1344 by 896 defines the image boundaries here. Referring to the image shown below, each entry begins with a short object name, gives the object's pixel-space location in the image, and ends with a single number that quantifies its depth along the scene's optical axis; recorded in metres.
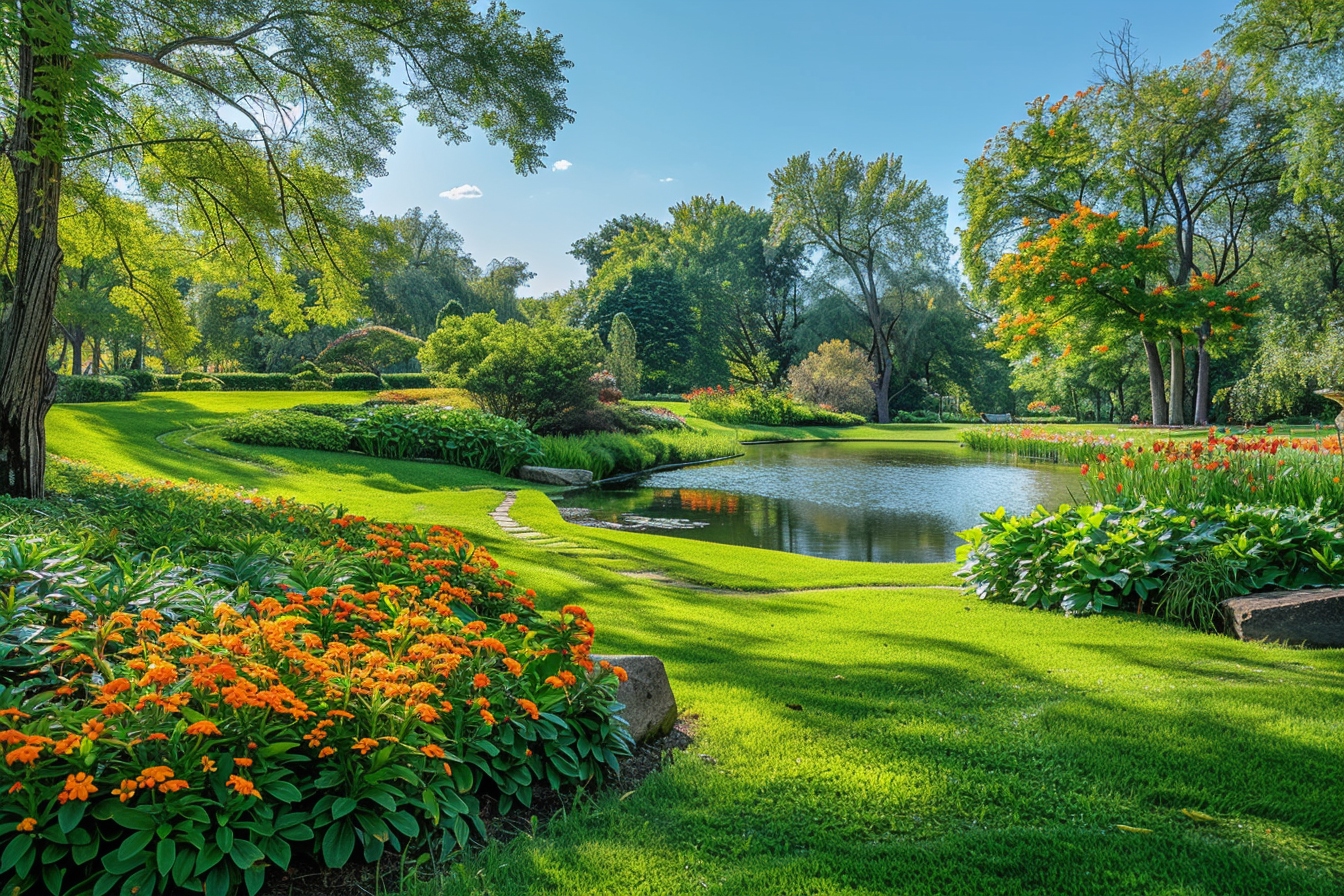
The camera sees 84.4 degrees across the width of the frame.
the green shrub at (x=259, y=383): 28.06
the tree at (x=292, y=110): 7.30
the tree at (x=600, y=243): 58.22
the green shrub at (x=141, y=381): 22.17
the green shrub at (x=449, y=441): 14.74
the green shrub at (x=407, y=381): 29.73
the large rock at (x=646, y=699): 2.93
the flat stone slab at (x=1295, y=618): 4.43
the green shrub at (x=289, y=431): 14.18
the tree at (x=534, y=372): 17.14
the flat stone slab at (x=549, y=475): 14.42
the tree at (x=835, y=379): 36.50
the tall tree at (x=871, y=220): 36.12
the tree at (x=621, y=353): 31.25
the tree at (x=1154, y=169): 21.20
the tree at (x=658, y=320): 38.69
